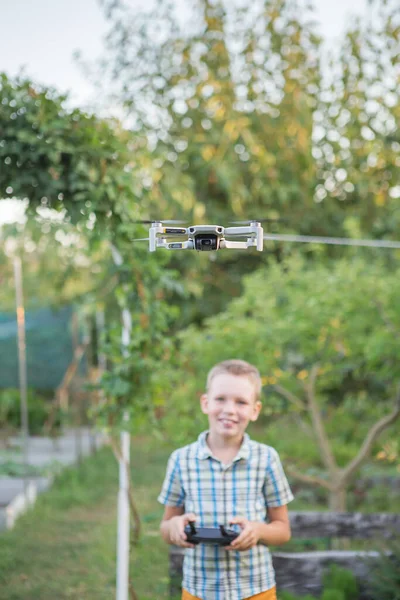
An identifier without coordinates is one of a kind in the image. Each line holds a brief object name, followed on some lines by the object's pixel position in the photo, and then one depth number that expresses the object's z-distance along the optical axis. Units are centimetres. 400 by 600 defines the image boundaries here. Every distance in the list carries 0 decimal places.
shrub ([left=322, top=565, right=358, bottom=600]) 358
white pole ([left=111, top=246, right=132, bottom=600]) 375
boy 226
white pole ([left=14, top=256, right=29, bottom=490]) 637
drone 177
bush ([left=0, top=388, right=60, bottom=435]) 1155
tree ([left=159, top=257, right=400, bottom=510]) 503
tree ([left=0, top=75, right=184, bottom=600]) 348
